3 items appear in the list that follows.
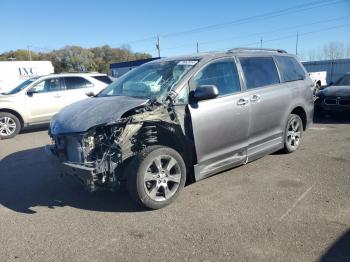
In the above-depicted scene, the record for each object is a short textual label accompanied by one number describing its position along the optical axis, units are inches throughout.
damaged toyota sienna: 156.4
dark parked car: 386.3
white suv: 383.9
